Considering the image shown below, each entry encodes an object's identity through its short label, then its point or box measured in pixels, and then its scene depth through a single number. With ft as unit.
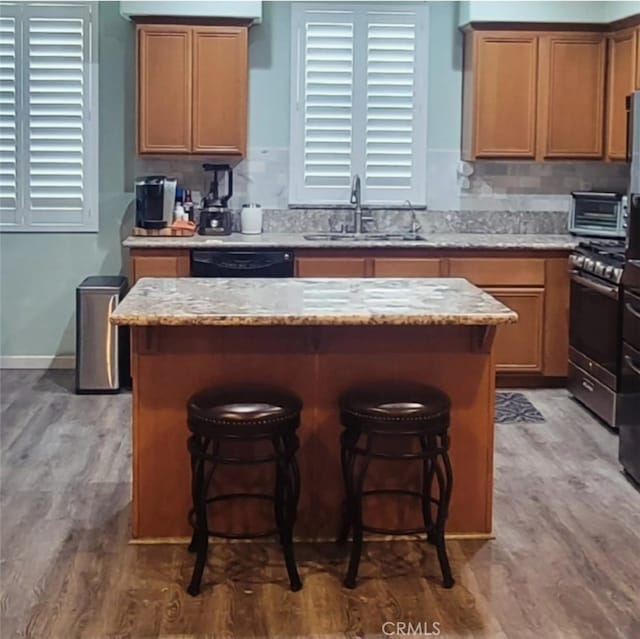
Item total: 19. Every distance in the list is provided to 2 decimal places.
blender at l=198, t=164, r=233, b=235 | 20.25
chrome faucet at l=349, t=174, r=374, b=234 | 20.47
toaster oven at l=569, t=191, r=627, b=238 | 19.76
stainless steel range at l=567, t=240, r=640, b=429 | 16.43
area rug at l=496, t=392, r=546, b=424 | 17.66
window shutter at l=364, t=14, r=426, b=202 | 20.52
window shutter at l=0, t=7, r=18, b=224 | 20.36
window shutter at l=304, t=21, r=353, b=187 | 20.45
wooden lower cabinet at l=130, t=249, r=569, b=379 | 19.12
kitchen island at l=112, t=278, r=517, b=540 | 11.71
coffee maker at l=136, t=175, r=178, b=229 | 19.63
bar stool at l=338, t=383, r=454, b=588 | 10.68
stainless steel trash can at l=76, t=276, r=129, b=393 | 19.11
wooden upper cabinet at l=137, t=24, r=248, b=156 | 19.49
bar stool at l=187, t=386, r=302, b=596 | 10.51
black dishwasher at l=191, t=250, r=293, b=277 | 18.92
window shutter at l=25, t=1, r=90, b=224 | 20.35
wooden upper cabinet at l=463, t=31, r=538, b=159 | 19.85
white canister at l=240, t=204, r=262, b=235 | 20.53
